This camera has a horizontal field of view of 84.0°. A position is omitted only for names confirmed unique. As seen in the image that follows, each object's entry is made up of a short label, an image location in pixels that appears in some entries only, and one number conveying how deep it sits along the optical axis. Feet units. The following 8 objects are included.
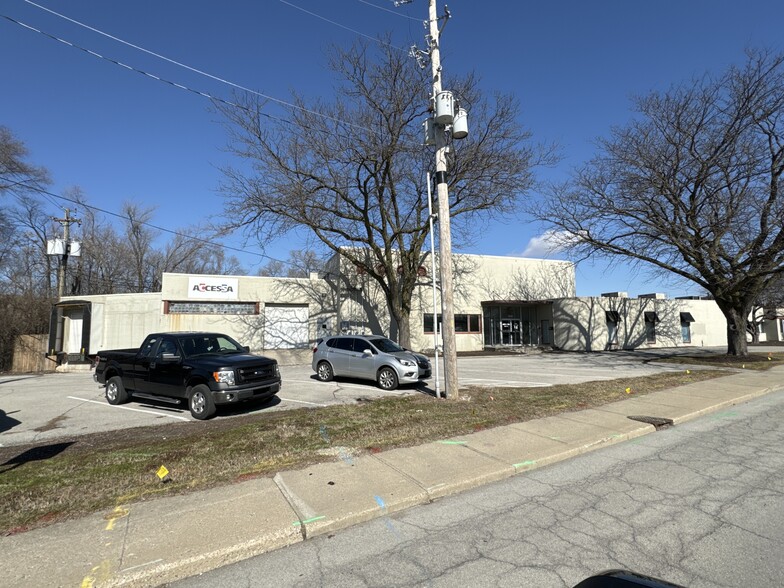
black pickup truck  28.86
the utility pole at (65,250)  86.07
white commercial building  82.33
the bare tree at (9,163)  79.71
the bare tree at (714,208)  65.51
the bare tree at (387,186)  66.08
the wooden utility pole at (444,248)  34.12
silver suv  42.60
